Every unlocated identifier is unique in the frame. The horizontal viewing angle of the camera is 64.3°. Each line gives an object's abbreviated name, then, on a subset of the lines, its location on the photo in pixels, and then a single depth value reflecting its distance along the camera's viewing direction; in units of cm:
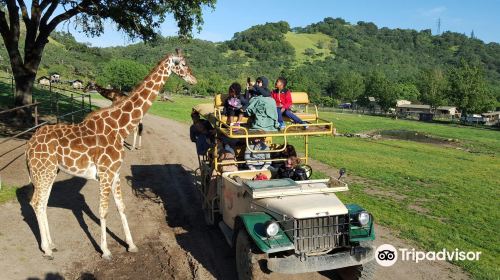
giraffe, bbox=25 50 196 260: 799
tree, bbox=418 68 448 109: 8325
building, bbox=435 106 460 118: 8633
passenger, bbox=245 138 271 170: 912
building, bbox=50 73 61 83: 7788
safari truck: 600
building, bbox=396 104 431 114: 9044
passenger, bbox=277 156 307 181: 802
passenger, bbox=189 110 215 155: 1085
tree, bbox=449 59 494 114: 7088
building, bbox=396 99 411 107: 9956
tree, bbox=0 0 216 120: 1866
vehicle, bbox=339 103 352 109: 11071
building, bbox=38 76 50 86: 7776
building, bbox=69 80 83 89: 7226
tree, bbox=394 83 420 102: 11425
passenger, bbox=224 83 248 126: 923
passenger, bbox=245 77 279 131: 841
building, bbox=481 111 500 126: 7854
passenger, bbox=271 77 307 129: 936
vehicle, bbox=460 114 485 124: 7740
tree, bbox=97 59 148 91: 8394
